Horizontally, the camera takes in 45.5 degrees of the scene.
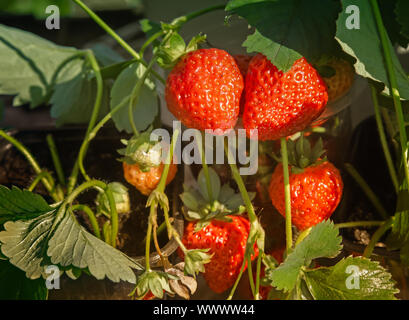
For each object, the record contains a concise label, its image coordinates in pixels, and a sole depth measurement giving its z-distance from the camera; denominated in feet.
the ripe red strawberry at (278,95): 1.44
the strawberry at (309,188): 1.60
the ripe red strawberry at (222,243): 1.67
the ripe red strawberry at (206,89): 1.44
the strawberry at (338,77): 1.60
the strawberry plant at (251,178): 1.37
